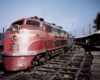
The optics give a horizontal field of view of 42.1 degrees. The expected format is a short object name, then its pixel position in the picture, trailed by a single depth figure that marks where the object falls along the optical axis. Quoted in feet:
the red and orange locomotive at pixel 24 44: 22.38
